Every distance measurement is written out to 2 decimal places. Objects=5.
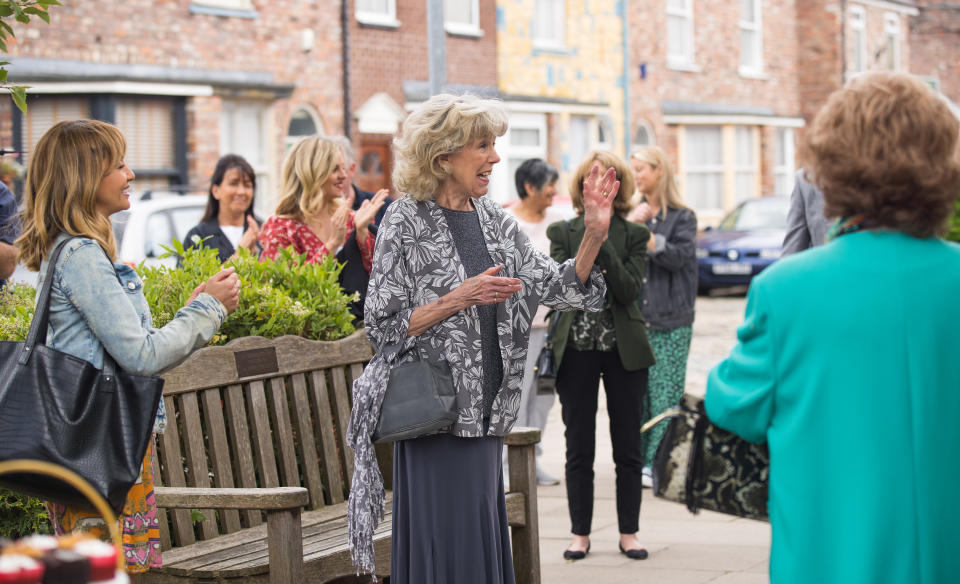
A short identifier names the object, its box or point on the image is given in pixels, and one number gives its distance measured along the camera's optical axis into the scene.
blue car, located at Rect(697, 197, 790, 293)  21.59
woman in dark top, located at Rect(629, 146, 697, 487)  7.89
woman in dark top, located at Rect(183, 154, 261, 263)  7.94
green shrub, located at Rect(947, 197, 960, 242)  13.74
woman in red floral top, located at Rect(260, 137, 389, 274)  6.73
